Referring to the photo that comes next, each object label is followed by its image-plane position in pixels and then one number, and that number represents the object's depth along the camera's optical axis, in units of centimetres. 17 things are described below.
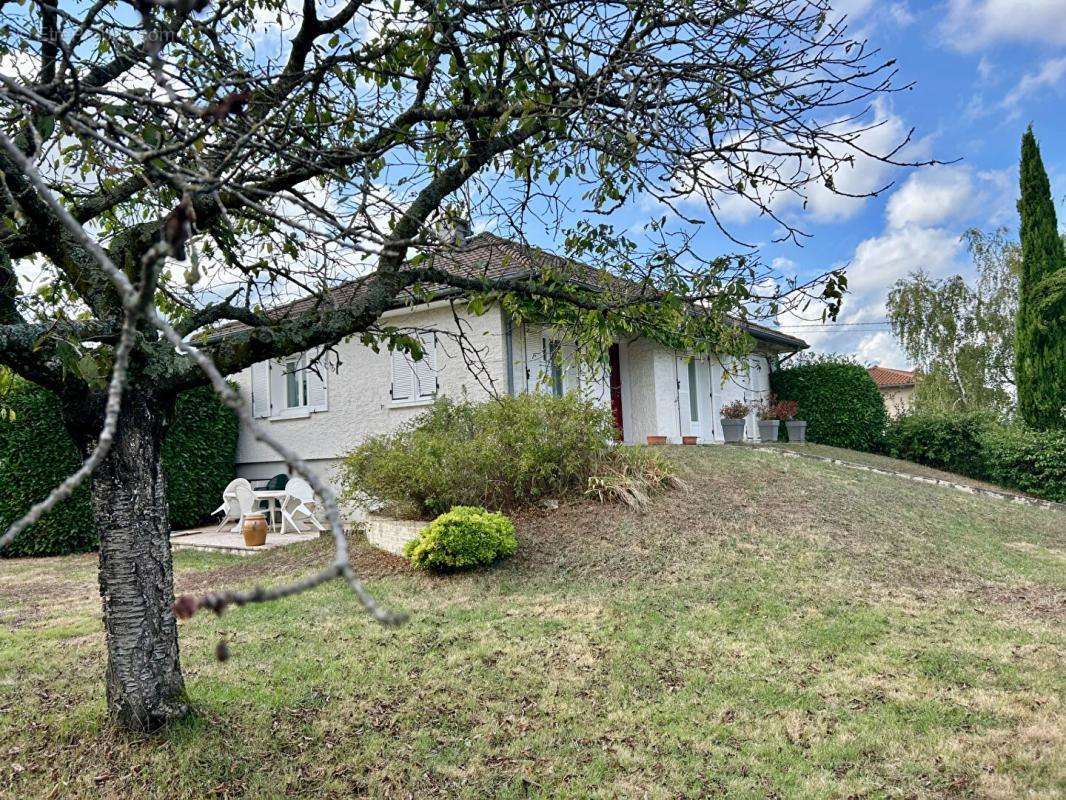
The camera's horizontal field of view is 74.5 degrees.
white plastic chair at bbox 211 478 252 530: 1248
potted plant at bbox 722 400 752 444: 1734
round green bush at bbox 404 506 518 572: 765
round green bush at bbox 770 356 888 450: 1944
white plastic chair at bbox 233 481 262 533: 1190
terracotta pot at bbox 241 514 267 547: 1103
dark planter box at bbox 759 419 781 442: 1883
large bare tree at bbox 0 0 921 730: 371
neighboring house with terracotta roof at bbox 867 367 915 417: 3687
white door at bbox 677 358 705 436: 1627
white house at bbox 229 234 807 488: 1203
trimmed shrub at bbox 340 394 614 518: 901
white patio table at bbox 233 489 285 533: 1225
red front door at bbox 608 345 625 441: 1578
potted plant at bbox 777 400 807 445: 1908
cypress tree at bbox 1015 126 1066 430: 1600
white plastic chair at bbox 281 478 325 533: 1245
